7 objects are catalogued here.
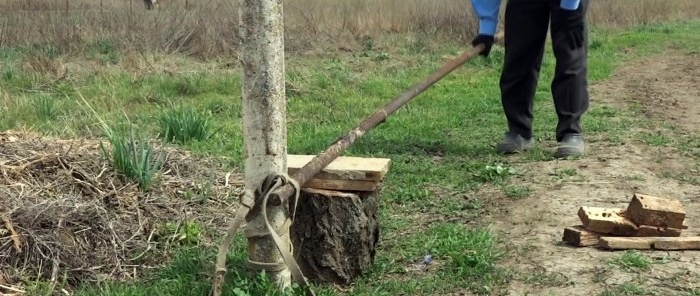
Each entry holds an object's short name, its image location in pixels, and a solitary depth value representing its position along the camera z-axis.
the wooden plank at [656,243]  3.56
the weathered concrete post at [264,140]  2.88
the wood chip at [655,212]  3.61
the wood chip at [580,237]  3.64
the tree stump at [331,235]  3.33
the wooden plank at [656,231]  3.66
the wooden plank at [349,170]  3.41
